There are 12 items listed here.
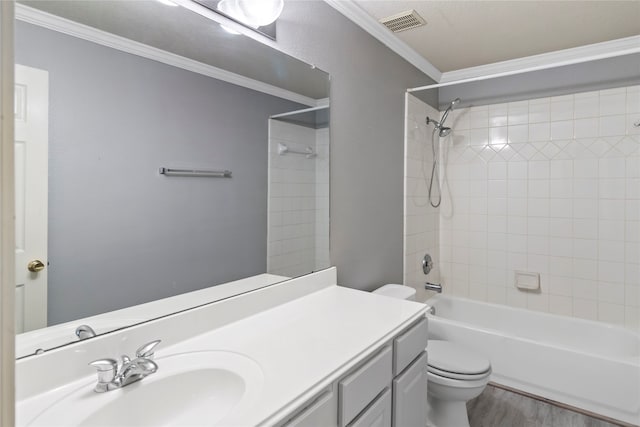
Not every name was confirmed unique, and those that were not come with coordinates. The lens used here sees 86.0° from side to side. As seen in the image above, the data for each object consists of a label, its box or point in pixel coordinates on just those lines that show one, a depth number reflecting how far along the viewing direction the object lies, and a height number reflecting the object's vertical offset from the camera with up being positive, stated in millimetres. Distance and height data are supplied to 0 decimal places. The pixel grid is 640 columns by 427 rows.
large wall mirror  874 +151
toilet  1745 -859
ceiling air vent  1975 +1143
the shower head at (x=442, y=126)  2863 +745
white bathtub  1955 -912
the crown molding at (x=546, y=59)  2279 +1163
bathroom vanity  813 -437
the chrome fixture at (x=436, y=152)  2893 +537
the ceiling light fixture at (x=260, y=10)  1351 +805
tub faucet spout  2656 -584
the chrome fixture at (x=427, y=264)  2838 -427
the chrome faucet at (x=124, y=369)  852 -410
